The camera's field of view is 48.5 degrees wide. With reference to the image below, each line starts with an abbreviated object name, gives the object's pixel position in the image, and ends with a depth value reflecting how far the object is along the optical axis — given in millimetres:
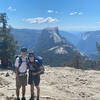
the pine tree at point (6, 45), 18561
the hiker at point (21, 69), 5300
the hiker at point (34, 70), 5469
